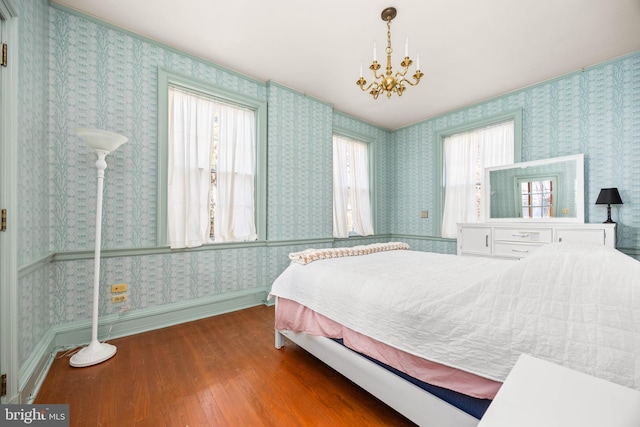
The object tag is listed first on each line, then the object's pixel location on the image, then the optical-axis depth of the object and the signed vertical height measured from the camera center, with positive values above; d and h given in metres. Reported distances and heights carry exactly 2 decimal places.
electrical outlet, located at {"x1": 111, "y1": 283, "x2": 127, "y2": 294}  2.29 -0.66
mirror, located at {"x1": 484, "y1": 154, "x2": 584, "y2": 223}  2.97 +0.31
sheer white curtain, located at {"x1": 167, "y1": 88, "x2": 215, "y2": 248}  2.65 +0.50
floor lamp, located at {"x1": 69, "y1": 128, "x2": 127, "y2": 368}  1.83 -0.16
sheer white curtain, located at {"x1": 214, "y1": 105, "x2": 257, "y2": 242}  2.98 +0.45
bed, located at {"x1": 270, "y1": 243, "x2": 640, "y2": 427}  0.83 -0.44
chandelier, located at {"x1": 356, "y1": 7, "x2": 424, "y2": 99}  1.94 +1.07
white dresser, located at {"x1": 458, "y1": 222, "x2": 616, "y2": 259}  2.61 -0.24
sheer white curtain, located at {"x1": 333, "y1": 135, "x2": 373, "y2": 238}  4.20 +0.45
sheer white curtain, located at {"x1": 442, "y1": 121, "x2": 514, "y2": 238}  3.64 +0.78
